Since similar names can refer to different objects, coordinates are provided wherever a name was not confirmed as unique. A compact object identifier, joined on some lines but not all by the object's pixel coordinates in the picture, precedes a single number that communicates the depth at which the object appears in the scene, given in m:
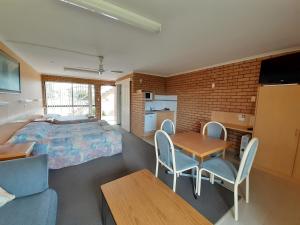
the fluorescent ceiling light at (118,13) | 1.22
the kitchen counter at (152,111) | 4.82
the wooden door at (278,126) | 2.22
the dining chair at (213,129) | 2.59
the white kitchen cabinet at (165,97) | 5.11
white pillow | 1.14
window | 5.90
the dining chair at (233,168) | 1.46
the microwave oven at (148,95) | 4.50
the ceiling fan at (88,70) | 3.20
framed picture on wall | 2.21
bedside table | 1.46
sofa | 1.03
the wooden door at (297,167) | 2.19
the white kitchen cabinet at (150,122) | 4.68
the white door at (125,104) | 5.41
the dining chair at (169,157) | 1.76
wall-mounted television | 2.27
